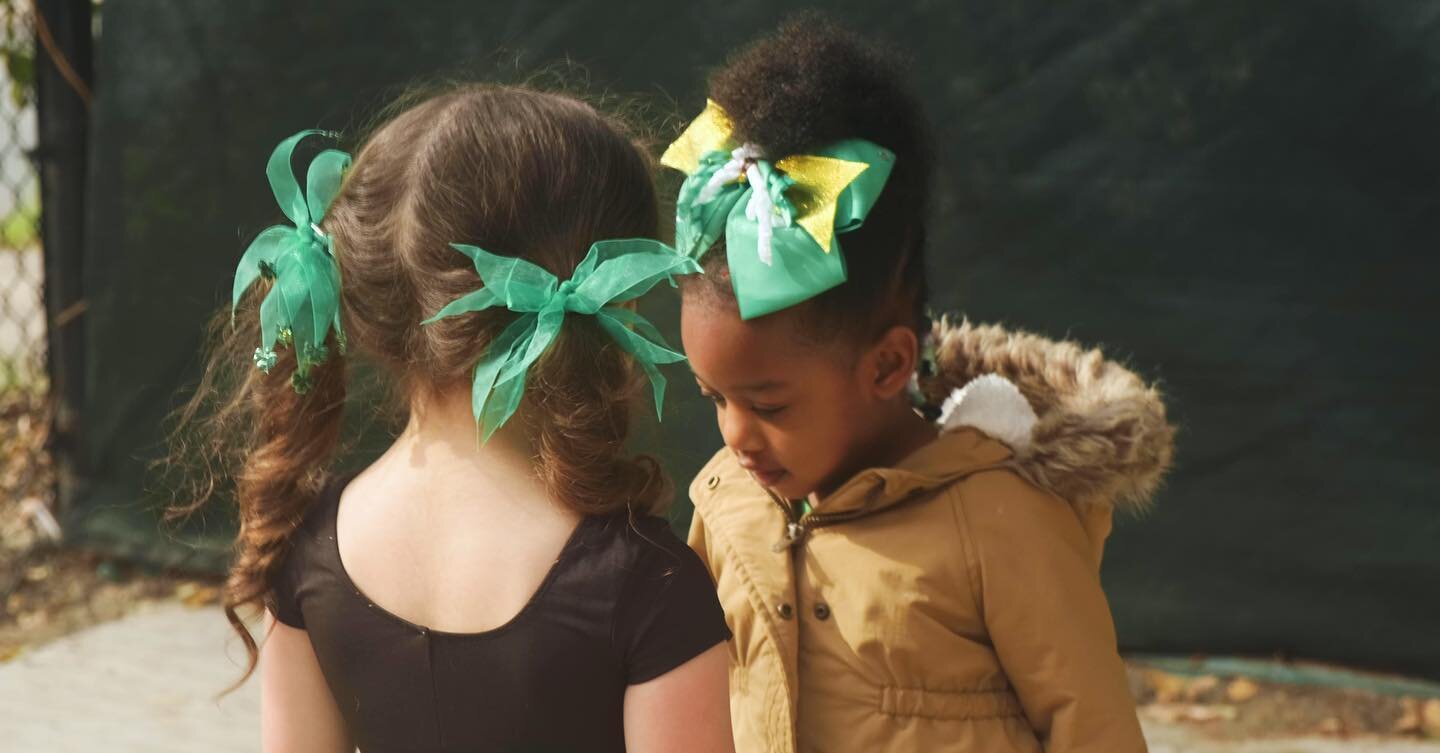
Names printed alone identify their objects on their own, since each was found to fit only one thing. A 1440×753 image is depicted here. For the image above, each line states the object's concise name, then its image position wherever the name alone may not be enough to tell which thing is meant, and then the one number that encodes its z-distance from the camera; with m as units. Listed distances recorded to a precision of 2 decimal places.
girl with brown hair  1.61
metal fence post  4.36
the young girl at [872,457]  1.97
